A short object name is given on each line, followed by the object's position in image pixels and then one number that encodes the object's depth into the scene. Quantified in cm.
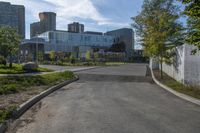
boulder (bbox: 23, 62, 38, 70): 1653
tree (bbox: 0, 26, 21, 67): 1751
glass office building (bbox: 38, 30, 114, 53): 6477
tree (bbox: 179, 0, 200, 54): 557
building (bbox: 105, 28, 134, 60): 8203
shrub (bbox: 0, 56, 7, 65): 1909
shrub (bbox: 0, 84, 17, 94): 741
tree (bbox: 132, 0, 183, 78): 1291
